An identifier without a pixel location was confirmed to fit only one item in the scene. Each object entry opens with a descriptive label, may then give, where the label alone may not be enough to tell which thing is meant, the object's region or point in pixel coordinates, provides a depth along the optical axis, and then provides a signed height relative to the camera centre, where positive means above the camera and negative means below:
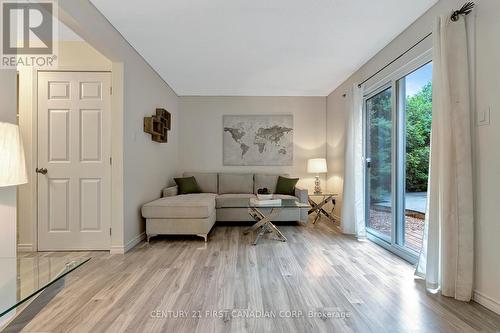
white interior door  2.93 +0.09
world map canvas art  5.21 +0.58
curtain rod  1.86 +1.18
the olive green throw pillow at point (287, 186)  4.64 -0.35
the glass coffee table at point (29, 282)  1.04 -0.52
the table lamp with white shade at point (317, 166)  4.76 +0.03
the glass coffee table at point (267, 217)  3.33 -0.71
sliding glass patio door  2.58 +0.11
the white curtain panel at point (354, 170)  3.52 -0.04
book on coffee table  3.39 -0.48
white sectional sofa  3.36 -0.55
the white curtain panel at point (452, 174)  1.85 -0.05
